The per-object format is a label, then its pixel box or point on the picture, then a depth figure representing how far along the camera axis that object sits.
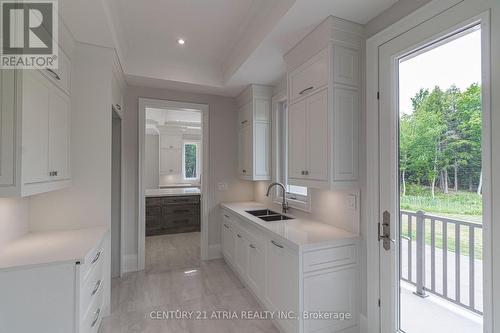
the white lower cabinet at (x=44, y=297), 1.51
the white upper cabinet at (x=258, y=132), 3.49
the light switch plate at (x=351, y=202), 2.13
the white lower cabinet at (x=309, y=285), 1.88
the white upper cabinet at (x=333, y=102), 1.98
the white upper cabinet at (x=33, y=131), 1.49
